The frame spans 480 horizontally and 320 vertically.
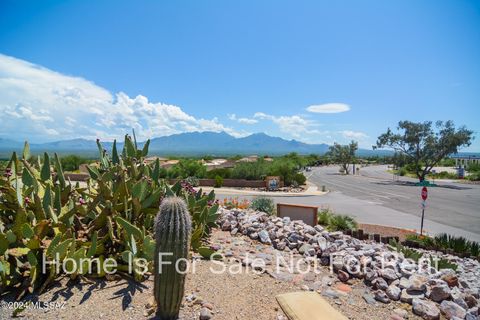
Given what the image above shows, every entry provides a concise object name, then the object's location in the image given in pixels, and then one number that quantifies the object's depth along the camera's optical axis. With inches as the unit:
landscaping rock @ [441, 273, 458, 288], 183.5
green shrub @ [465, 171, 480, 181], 1678.4
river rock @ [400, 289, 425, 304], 163.5
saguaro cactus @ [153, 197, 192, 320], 119.4
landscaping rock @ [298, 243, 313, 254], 223.2
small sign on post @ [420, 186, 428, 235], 419.7
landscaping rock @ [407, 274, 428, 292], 168.6
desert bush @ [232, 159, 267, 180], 1109.1
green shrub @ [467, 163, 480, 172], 2089.1
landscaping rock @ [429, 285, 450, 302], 164.1
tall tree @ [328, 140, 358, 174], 2466.8
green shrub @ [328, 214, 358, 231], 352.2
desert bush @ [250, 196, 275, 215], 380.1
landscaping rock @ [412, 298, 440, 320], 150.0
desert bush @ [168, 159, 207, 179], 1097.9
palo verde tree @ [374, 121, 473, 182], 1504.7
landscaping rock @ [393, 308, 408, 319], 151.2
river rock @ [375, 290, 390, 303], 164.7
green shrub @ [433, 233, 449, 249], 323.0
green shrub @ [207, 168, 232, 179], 1117.1
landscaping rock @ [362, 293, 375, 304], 164.6
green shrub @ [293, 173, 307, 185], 1120.5
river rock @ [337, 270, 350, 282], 185.9
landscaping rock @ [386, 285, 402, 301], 166.1
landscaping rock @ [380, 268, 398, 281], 179.3
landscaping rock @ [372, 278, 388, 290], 173.3
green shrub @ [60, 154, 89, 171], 1437.0
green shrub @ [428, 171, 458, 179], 1871.8
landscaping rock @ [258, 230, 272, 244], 239.6
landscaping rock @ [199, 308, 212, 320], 130.3
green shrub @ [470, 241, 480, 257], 302.3
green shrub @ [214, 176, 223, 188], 1042.1
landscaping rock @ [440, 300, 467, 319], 153.7
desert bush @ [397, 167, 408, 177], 2148.0
